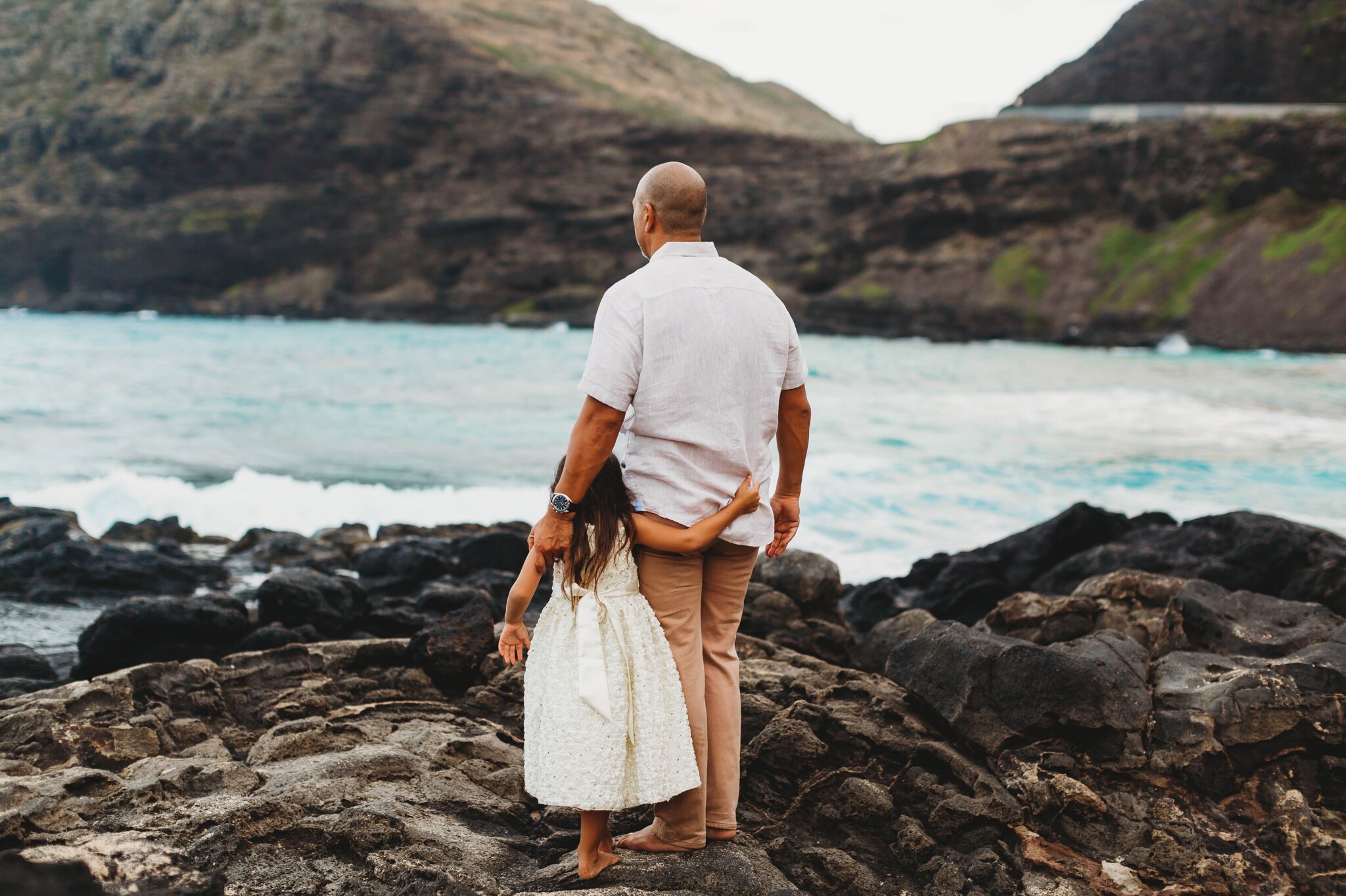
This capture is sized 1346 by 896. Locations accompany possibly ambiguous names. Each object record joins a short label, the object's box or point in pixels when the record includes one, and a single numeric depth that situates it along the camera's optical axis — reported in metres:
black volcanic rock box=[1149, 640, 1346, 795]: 4.07
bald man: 3.03
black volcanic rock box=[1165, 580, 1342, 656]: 5.18
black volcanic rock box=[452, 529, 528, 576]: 9.75
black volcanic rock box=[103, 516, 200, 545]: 11.73
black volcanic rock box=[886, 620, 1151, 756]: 4.19
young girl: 3.05
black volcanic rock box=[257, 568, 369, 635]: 6.94
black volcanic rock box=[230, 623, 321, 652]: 6.36
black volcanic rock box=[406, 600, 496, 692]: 5.48
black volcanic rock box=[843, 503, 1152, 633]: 8.83
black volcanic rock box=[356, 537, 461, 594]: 9.32
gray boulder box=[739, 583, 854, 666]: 6.59
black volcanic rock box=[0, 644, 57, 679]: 6.16
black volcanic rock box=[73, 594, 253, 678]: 6.25
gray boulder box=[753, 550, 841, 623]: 7.01
